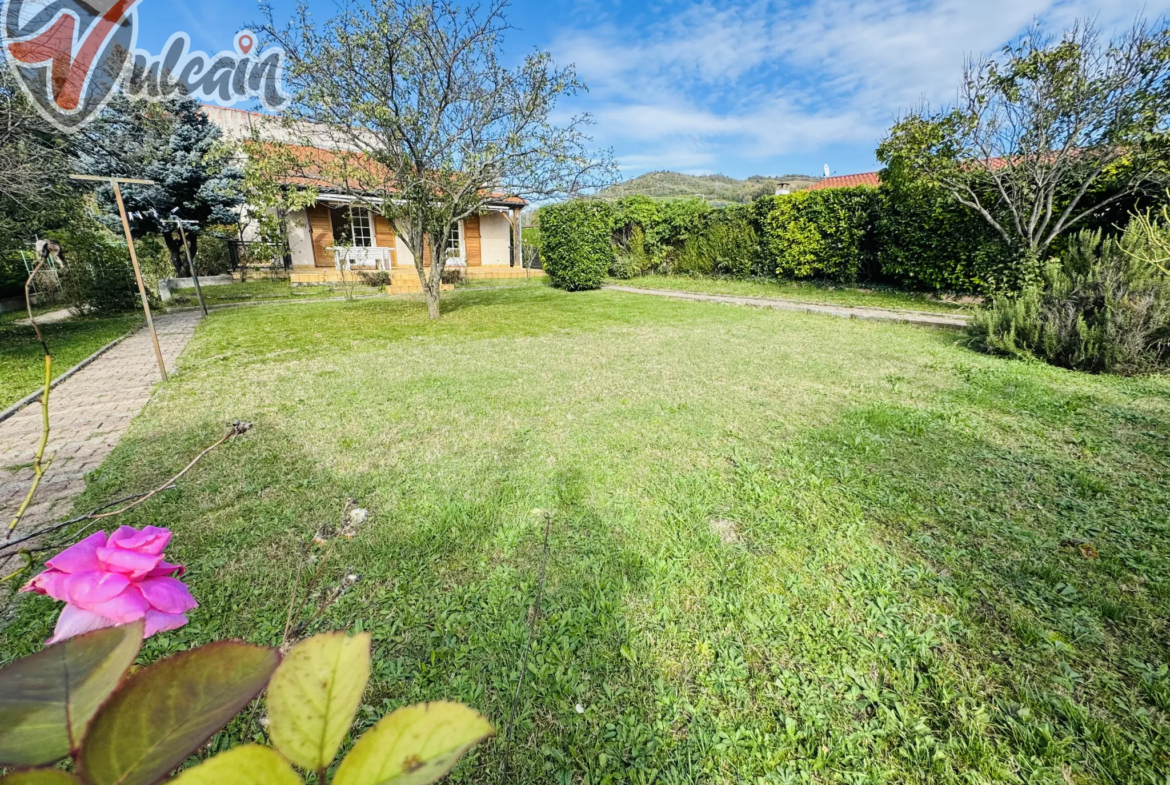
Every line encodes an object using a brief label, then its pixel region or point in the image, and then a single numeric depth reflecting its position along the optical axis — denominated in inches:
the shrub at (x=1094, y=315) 183.8
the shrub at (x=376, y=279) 585.9
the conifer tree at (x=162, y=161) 493.4
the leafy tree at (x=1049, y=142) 264.2
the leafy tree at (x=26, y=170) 215.0
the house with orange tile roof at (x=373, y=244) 614.9
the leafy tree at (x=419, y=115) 270.8
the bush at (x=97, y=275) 349.1
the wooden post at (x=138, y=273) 166.2
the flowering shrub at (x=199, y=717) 10.1
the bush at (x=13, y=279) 407.8
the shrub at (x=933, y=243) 340.8
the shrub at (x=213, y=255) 644.7
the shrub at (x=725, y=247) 541.6
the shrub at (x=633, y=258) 663.8
